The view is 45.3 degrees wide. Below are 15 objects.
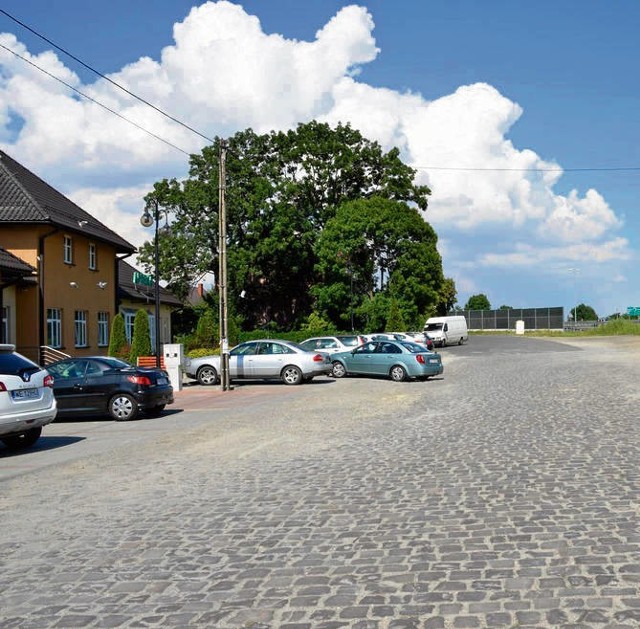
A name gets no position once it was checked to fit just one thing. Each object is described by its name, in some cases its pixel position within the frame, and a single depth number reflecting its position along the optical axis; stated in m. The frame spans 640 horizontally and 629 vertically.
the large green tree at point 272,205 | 51.62
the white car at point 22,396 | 11.67
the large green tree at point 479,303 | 155.00
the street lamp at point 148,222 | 27.40
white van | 60.28
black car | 16.95
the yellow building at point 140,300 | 41.48
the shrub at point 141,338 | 31.75
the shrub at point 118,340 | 33.34
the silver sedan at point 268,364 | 26.69
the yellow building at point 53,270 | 30.53
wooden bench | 29.33
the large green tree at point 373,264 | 53.28
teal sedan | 26.97
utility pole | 24.23
